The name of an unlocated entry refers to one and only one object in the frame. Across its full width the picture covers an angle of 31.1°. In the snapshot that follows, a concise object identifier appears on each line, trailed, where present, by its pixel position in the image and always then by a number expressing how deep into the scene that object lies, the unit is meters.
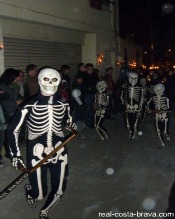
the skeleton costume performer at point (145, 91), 12.12
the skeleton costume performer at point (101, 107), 8.83
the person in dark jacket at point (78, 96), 10.23
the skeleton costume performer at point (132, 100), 8.66
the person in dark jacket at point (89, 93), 11.00
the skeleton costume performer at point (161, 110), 8.02
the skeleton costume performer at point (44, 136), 4.43
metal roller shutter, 10.69
